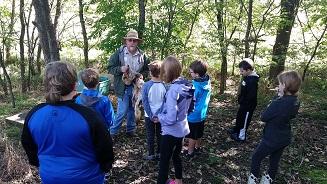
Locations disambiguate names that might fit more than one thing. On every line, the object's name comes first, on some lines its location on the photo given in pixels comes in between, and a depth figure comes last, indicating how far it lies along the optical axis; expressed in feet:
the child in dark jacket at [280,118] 13.15
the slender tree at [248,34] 25.65
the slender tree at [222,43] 26.20
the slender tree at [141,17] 23.03
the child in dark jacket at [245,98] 17.94
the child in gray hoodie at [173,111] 12.89
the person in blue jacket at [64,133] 8.18
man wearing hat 17.74
